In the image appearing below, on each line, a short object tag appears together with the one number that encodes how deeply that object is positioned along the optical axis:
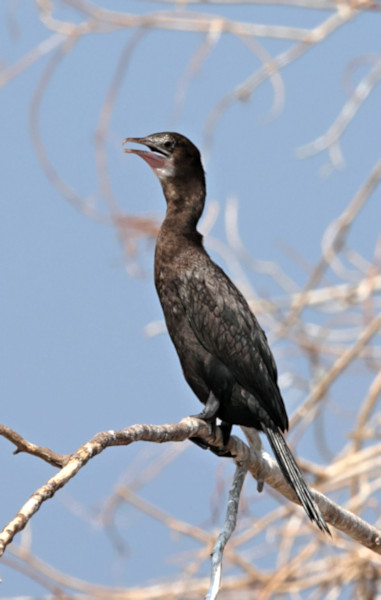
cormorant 9.74
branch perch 9.36
